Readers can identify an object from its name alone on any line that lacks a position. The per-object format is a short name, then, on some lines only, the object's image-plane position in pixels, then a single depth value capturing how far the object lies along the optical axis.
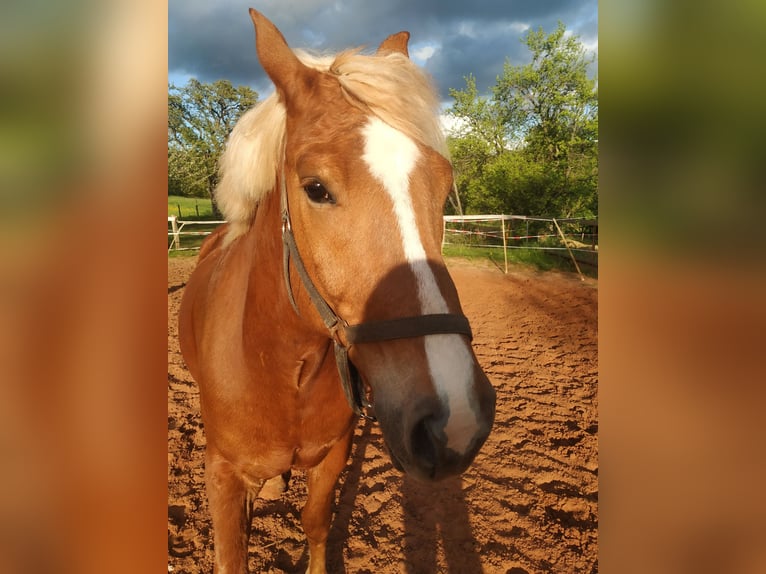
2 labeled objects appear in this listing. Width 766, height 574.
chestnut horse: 1.05
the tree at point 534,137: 16.05
